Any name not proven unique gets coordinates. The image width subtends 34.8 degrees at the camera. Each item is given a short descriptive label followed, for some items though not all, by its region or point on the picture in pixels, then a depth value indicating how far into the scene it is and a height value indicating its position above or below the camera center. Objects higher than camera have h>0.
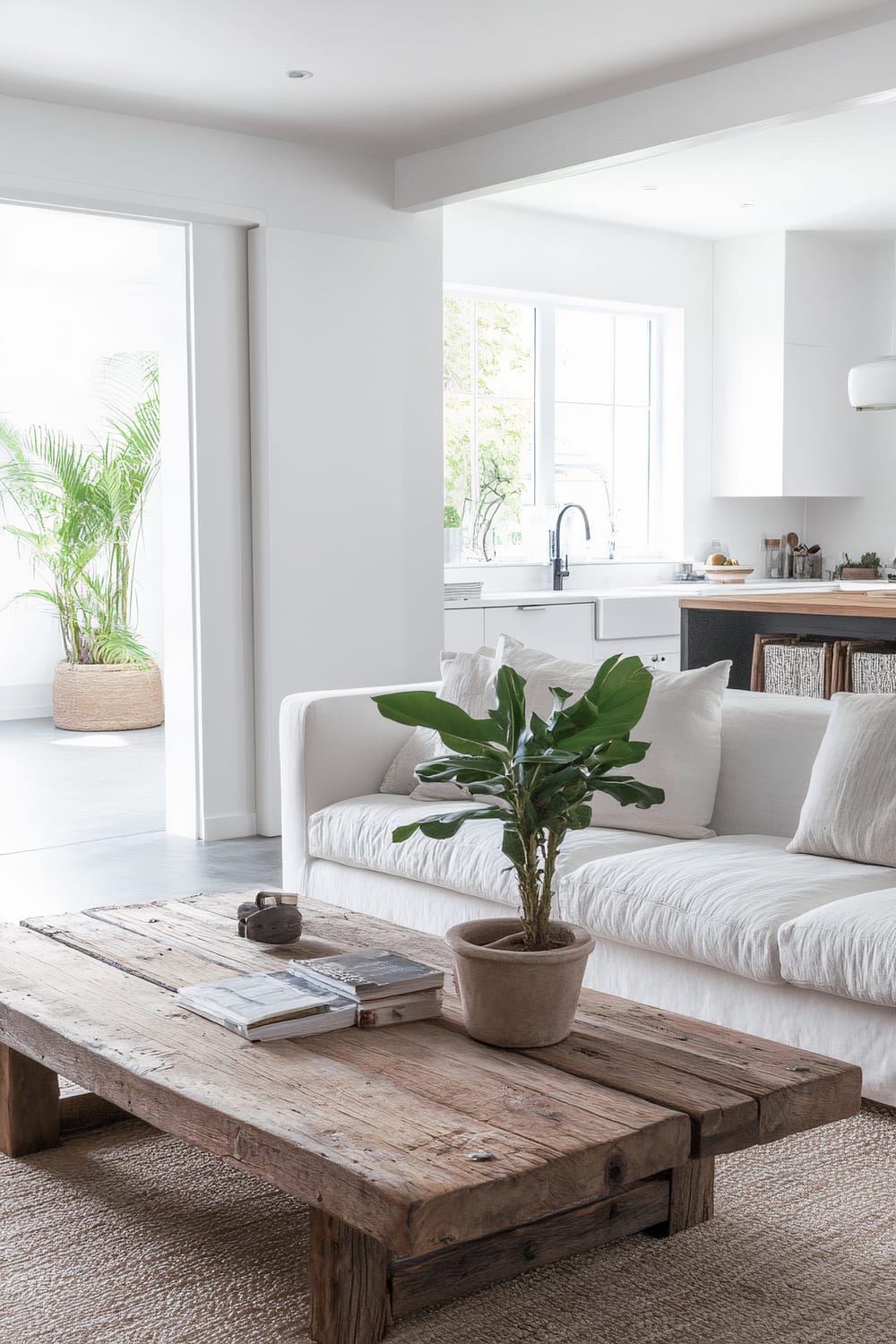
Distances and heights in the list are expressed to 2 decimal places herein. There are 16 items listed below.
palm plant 8.61 +0.19
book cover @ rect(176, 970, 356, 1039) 2.12 -0.70
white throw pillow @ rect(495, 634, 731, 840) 3.49 -0.51
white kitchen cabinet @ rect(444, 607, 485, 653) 6.50 -0.38
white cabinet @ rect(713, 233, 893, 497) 7.89 +1.07
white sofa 2.67 -0.73
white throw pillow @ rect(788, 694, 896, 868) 3.07 -0.53
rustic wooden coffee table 1.67 -0.73
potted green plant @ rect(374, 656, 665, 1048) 1.99 -0.34
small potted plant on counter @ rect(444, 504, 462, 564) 7.14 +0.01
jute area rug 2.01 -1.10
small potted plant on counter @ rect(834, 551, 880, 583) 8.05 -0.14
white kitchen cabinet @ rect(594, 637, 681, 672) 7.12 -0.53
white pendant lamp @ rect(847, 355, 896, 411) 5.15 +0.58
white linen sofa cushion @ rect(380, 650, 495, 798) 3.91 -0.42
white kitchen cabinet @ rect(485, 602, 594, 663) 6.66 -0.38
